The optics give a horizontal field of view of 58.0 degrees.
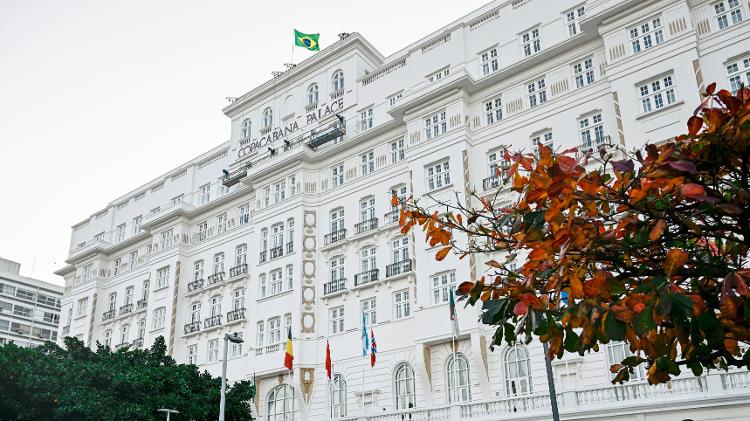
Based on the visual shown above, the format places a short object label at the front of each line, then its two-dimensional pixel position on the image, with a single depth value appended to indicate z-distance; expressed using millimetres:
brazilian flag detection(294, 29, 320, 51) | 45062
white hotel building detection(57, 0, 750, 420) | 28047
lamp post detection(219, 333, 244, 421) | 26672
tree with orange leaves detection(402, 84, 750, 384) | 4961
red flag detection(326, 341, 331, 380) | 31919
